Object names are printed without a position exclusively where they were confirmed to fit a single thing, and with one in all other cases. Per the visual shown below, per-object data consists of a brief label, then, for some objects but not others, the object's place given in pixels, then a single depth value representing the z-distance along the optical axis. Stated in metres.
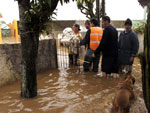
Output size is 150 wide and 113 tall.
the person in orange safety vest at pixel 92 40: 5.81
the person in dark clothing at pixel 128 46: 5.35
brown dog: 2.90
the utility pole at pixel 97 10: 8.99
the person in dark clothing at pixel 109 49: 5.30
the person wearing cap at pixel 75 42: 6.68
